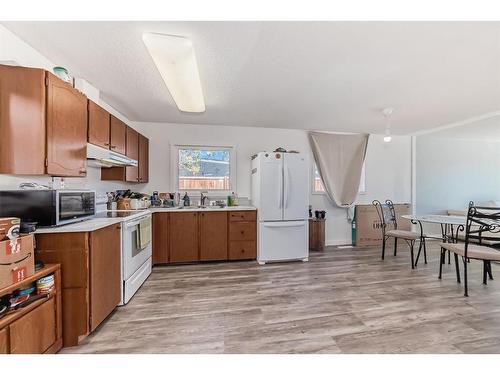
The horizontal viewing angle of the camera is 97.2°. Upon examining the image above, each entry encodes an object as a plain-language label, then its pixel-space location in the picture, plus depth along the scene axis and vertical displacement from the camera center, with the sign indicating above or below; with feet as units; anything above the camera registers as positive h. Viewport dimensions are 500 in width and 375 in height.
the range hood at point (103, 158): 7.00 +1.01
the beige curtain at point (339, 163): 14.64 +1.63
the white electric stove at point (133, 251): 7.29 -2.34
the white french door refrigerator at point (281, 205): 11.40 -0.94
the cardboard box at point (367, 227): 14.71 -2.68
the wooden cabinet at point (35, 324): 3.81 -2.66
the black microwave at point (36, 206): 5.22 -0.46
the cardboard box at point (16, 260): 3.86 -1.36
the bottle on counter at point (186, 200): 12.53 -0.74
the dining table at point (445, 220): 9.42 -1.47
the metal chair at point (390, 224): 11.22 -2.36
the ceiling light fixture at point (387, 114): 10.55 +3.68
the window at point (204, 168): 13.41 +1.18
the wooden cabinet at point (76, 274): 5.26 -2.14
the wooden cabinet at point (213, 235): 11.23 -2.49
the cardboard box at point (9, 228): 3.95 -0.76
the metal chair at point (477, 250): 7.92 -2.37
